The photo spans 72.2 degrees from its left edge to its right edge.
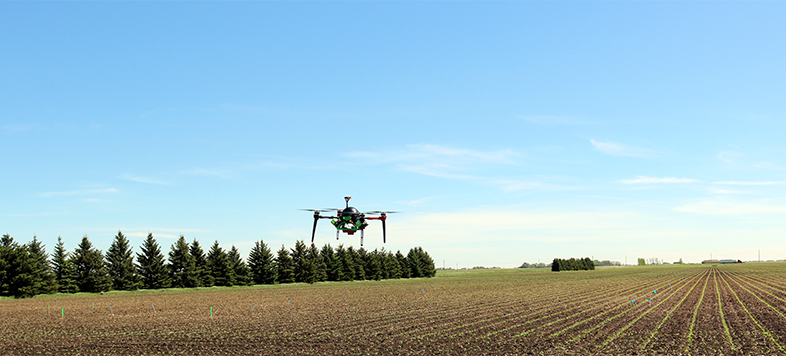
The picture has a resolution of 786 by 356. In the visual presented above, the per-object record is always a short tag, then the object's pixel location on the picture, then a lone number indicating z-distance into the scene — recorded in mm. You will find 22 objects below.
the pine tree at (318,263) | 105712
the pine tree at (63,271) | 70438
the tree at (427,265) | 138975
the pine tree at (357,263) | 116875
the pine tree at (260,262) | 95375
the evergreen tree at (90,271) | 72625
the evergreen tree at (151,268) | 79250
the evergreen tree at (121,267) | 76062
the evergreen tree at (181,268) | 82188
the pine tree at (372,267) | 120075
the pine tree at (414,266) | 136250
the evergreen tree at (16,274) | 62938
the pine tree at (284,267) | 99375
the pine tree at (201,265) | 84250
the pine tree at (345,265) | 112125
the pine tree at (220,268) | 87250
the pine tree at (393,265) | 127356
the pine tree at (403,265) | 133000
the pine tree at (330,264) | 110750
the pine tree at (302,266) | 102125
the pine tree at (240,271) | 89375
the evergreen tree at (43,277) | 65113
